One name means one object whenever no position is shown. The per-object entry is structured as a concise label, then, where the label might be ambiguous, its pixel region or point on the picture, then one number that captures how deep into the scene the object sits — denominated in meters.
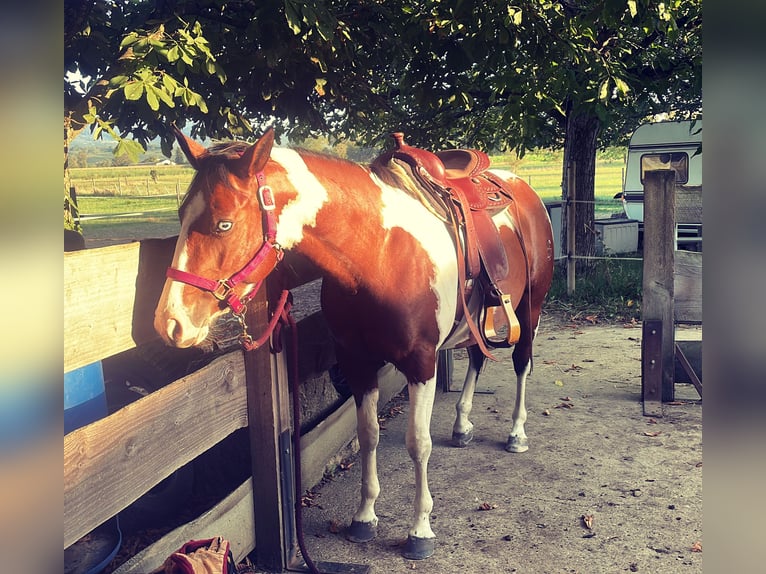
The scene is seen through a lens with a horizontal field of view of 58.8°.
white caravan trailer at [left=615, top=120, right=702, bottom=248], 15.38
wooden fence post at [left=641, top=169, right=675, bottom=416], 5.22
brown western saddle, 3.32
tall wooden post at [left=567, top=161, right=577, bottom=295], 9.59
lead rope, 2.90
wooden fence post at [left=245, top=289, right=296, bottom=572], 2.95
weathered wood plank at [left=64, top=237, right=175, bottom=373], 1.90
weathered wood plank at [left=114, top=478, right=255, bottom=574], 2.33
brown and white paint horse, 2.30
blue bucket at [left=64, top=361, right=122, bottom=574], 2.63
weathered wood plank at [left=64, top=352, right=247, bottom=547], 1.89
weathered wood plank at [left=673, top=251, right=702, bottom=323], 5.27
